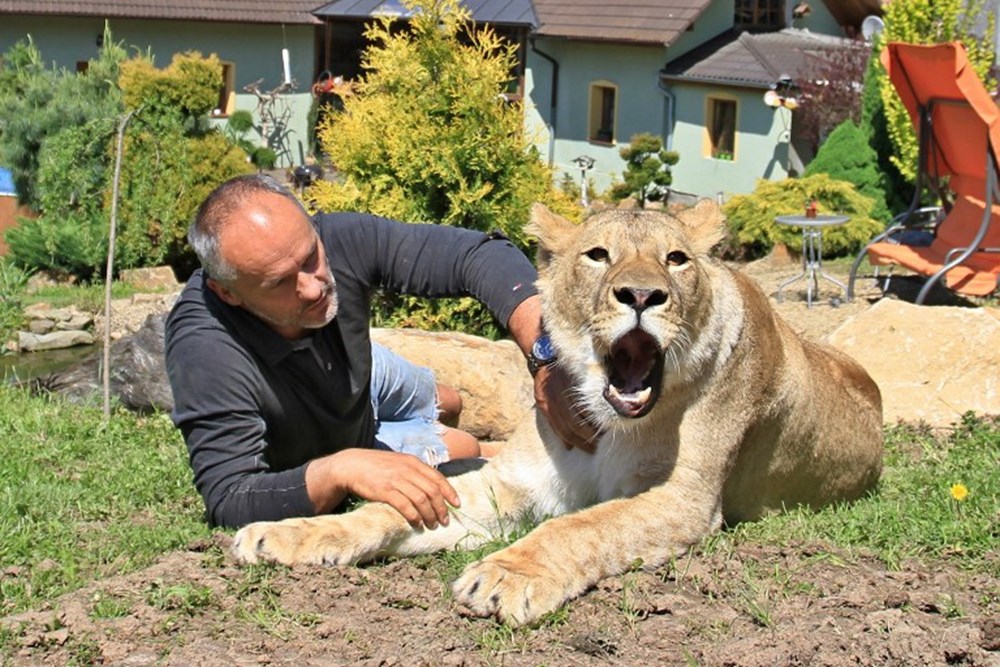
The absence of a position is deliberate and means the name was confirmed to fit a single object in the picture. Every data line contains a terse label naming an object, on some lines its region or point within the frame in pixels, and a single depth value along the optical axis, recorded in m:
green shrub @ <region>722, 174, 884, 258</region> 18.69
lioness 4.19
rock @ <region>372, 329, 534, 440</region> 8.20
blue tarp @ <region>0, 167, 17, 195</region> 20.38
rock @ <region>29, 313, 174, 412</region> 9.32
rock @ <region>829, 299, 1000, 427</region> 7.73
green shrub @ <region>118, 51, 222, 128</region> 19.67
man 4.62
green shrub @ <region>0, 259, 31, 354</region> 14.80
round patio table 14.90
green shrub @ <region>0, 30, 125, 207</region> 19.62
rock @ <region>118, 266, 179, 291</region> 18.70
